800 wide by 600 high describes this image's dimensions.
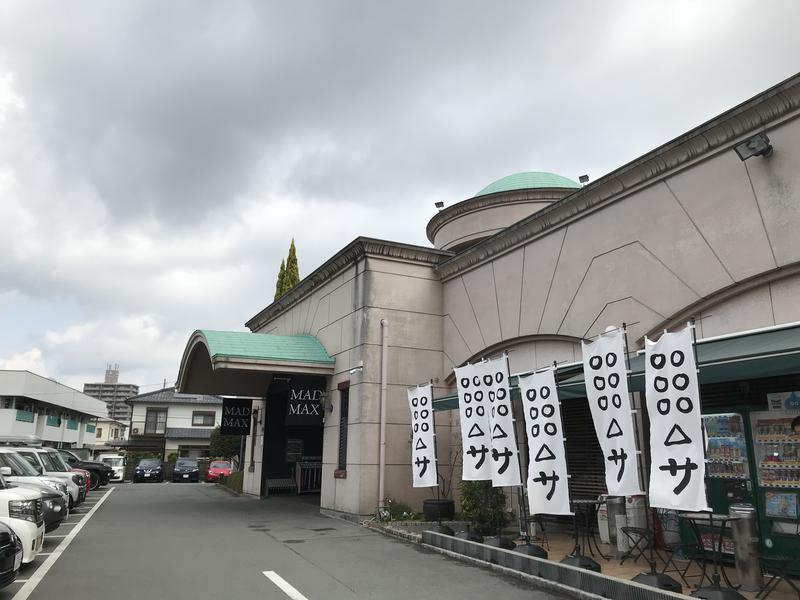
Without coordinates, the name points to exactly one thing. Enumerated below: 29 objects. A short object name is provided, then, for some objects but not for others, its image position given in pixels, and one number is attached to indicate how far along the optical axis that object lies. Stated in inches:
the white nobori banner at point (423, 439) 463.2
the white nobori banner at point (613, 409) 291.7
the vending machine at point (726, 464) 327.9
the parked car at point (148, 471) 1424.7
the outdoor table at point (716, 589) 242.5
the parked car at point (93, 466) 983.0
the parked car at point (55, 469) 601.0
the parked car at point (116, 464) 1396.4
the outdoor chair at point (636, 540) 316.2
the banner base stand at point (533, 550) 348.8
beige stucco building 343.6
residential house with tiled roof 2295.8
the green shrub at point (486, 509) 423.5
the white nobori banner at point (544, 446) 334.6
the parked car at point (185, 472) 1456.7
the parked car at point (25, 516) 319.9
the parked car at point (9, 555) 260.2
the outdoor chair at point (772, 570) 255.4
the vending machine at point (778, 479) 305.0
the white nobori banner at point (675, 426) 255.2
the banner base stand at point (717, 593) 241.8
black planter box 501.2
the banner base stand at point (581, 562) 308.0
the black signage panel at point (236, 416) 865.5
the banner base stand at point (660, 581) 261.1
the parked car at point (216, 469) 1380.4
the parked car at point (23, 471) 500.4
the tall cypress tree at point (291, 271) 1550.2
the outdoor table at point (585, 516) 379.6
